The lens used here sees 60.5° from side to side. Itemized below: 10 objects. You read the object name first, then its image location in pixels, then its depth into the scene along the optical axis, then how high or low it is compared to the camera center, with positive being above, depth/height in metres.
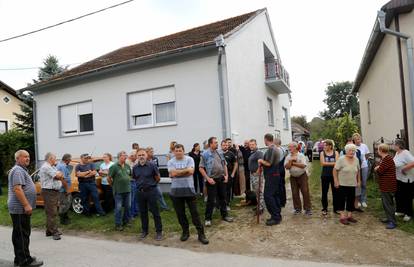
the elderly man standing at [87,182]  8.60 -0.72
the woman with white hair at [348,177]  6.78 -0.73
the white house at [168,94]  11.23 +2.01
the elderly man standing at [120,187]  7.66 -0.78
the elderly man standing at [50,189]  7.35 -0.73
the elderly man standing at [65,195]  8.29 -0.96
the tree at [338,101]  68.19 +7.68
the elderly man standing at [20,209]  5.48 -0.82
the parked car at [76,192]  9.16 -1.01
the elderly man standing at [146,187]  6.84 -0.73
